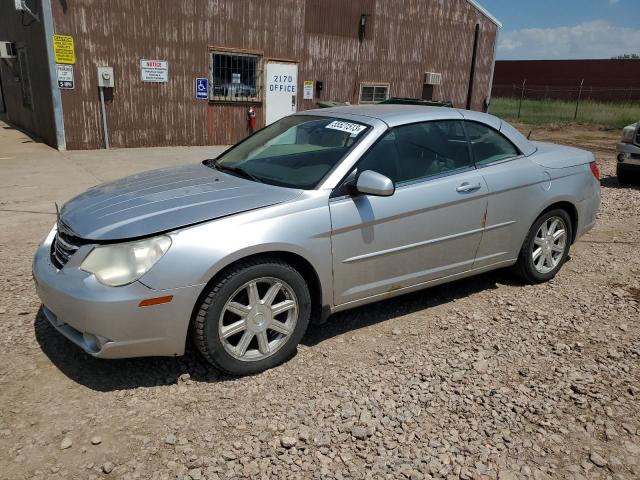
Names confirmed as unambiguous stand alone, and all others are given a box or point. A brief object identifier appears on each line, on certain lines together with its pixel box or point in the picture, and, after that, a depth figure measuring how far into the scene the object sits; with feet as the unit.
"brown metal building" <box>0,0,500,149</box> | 38.63
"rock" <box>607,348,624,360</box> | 11.77
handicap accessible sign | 43.42
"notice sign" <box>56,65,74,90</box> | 37.45
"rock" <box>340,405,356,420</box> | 9.48
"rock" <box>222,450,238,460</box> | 8.40
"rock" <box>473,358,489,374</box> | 11.09
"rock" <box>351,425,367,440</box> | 8.96
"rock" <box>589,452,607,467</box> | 8.48
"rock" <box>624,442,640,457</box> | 8.73
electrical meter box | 38.48
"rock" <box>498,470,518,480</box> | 8.15
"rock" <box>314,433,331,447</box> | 8.79
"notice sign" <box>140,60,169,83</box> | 40.65
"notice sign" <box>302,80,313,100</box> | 49.81
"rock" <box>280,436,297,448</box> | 8.71
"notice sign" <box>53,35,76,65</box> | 36.76
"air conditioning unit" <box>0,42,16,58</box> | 46.78
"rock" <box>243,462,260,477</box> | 8.10
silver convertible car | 9.42
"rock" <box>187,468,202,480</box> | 7.98
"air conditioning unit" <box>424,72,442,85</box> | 57.41
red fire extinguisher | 46.55
